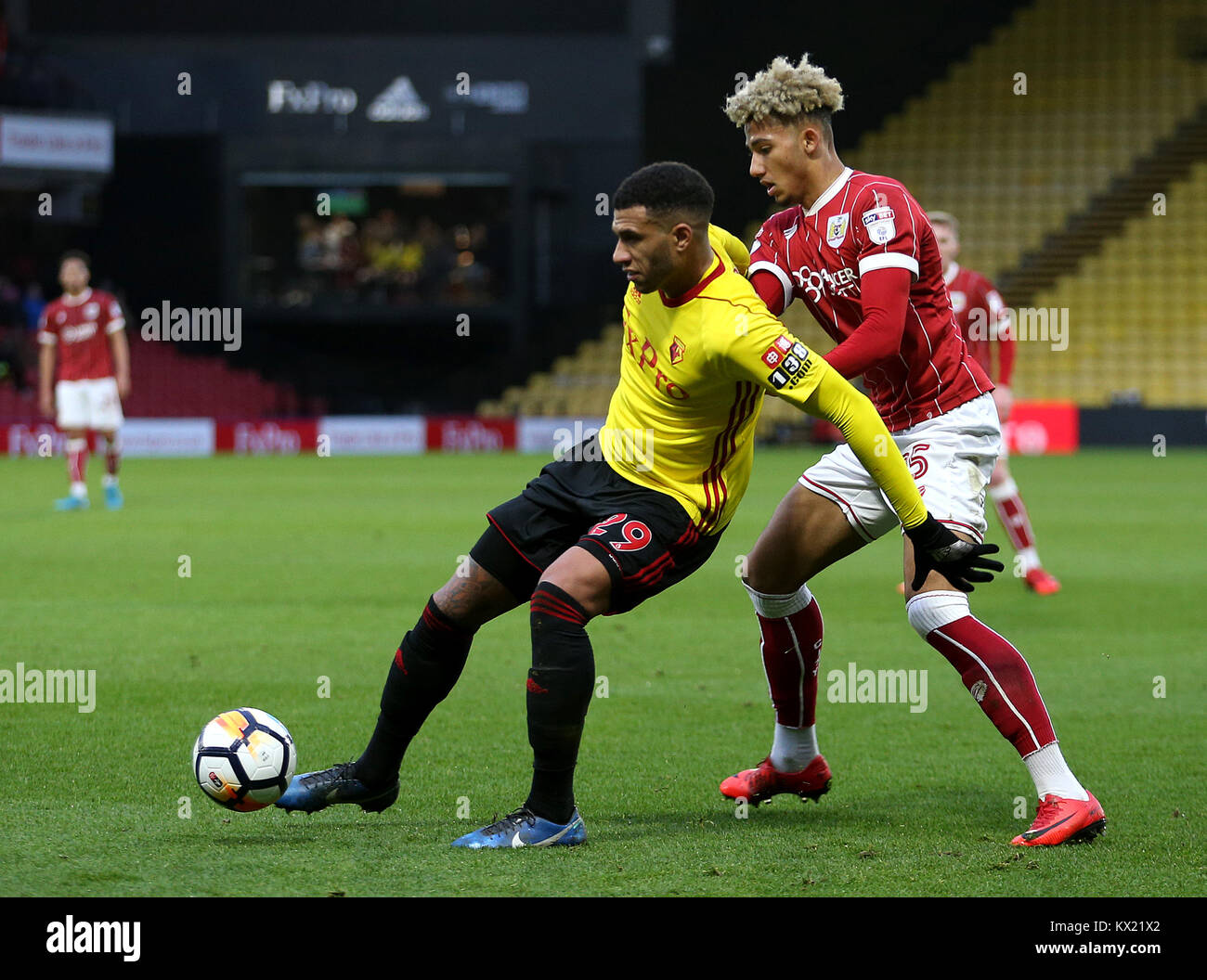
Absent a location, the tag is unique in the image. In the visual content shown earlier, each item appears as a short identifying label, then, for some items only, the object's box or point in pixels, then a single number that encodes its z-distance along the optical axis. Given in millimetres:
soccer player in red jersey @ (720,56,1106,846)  9383
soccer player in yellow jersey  8805
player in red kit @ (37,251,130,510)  31250
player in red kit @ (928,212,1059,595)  20172
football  9102
